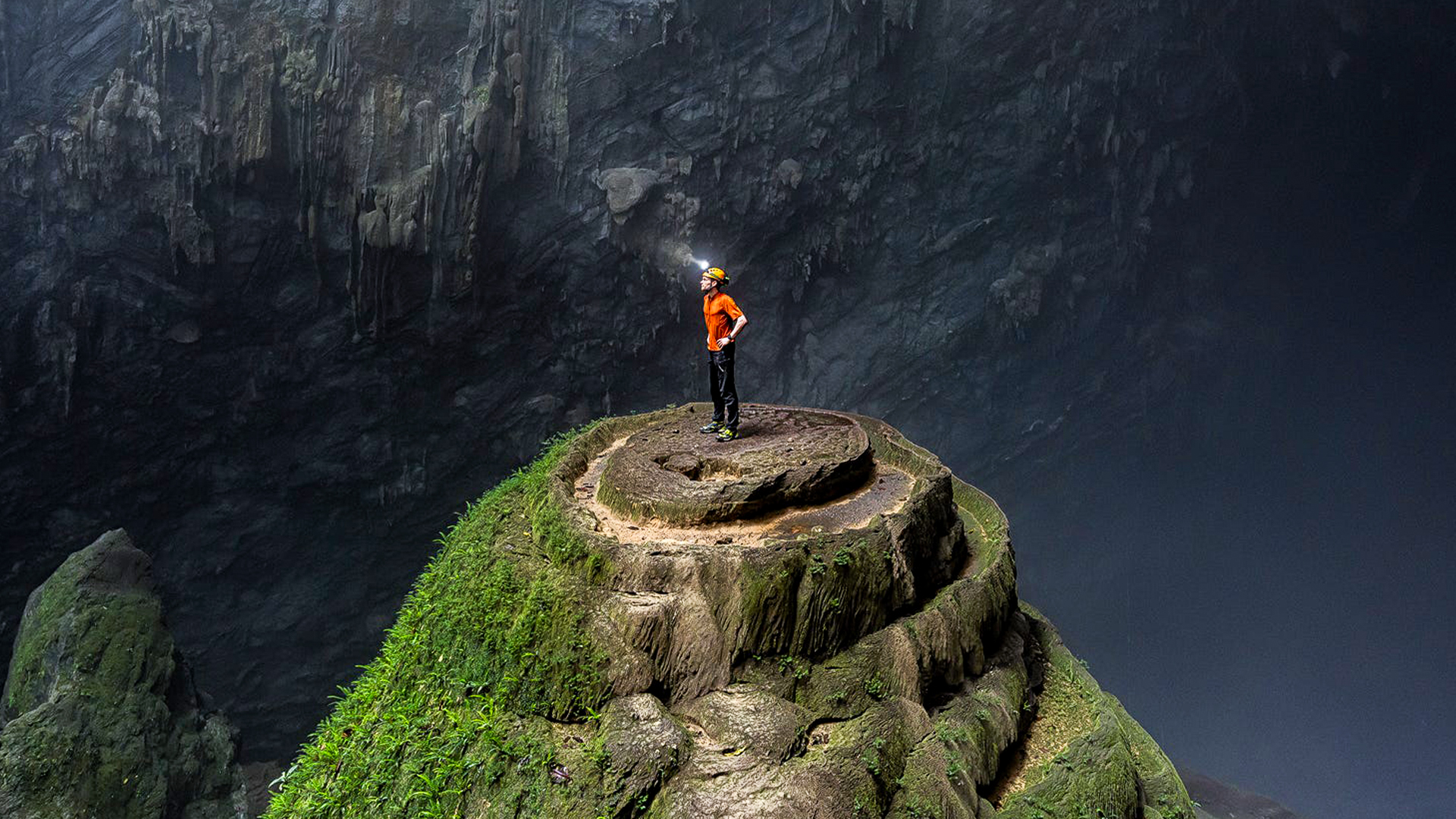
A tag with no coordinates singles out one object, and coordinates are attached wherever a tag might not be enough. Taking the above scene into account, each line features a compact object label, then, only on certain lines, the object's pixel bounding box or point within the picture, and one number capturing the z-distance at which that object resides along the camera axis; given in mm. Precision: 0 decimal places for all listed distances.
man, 7574
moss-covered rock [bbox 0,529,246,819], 9773
